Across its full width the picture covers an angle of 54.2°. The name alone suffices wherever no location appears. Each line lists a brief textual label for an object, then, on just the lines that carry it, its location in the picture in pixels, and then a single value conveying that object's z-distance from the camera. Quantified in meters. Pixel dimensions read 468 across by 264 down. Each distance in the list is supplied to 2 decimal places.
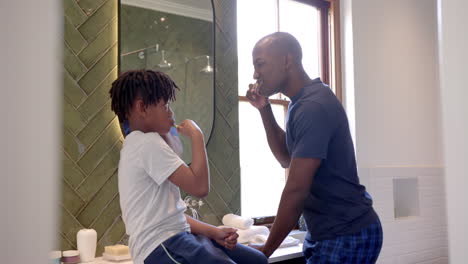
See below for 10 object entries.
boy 1.44
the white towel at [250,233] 2.60
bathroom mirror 2.58
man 1.76
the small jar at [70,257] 2.18
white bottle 2.22
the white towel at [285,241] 2.63
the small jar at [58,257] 2.03
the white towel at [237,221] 2.69
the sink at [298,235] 3.16
